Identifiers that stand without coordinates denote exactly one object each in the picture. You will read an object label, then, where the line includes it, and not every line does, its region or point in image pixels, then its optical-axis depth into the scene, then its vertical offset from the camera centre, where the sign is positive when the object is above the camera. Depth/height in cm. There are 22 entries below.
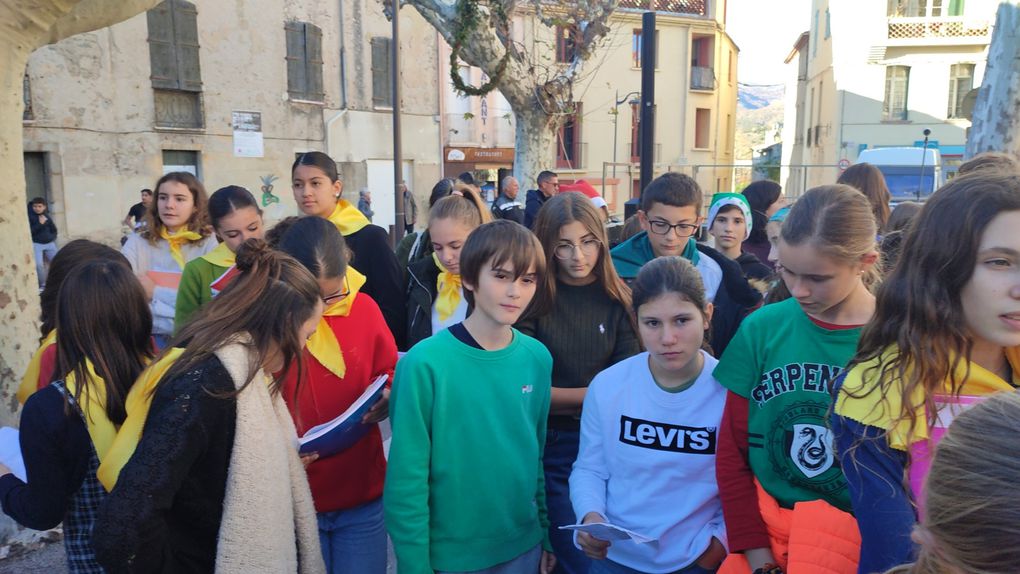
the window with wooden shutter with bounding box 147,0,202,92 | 1792 +340
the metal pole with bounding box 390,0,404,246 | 1390 +41
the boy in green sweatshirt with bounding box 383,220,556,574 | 221 -82
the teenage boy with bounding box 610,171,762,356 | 307 -33
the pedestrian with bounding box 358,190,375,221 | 1873 -60
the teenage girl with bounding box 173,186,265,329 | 322 -30
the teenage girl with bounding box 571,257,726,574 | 220 -84
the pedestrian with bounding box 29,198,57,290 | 1290 -100
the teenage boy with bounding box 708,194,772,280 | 398 -25
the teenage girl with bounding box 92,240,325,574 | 168 -70
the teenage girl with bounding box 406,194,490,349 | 325 -46
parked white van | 1424 +20
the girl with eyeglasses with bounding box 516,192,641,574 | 270 -57
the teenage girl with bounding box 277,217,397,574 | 255 -82
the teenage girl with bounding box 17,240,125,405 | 249 -39
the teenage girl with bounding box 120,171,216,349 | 399 -33
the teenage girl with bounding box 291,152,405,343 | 358 -27
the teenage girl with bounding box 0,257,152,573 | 195 -63
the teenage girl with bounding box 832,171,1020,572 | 141 -37
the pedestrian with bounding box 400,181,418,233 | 1725 -83
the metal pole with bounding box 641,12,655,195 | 640 +76
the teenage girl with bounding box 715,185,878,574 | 188 -53
